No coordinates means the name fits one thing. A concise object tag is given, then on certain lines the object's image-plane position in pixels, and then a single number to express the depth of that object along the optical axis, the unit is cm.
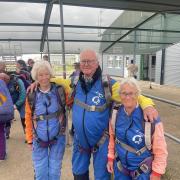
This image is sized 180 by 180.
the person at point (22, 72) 372
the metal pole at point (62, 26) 339
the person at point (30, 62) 555
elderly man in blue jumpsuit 177
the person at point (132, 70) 389
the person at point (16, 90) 338
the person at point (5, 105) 285
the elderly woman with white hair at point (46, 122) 197
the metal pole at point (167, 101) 191
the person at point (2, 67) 332
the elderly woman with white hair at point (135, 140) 149
